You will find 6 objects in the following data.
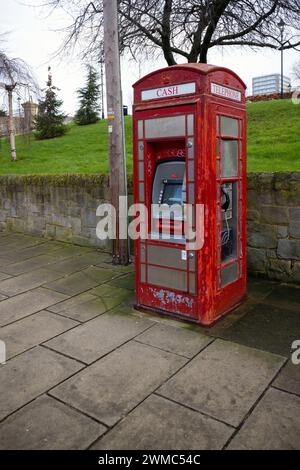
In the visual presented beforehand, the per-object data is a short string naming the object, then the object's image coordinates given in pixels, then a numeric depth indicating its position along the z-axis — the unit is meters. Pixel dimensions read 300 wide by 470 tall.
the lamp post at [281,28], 8.86
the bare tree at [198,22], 8.66
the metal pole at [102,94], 29.73
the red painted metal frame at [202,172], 3.90
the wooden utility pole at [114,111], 6.15
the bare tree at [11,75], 13.97
